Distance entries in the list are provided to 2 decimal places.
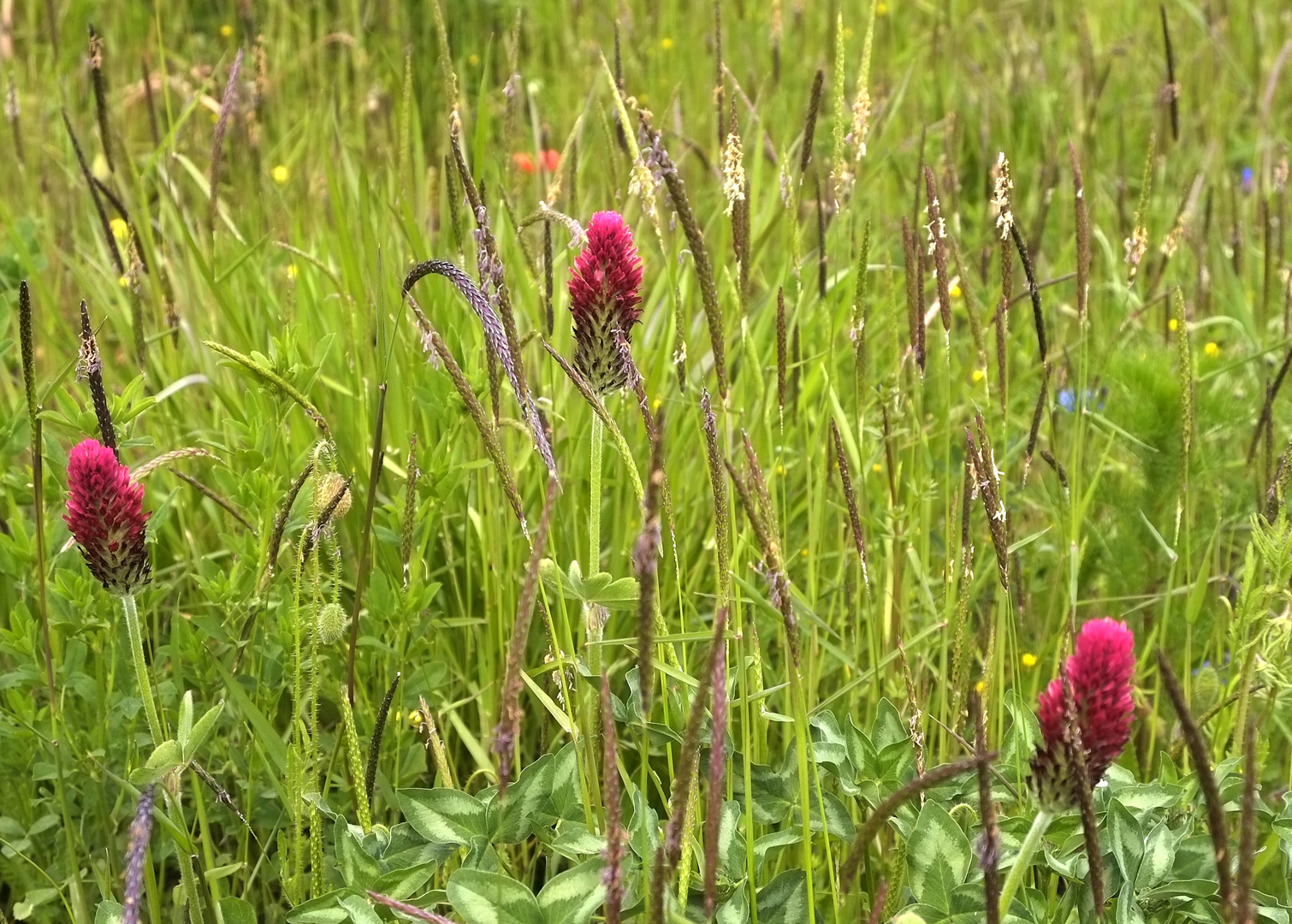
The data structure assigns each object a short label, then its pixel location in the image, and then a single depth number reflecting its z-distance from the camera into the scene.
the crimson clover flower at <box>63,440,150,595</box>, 0.78
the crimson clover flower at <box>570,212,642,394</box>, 0.79
